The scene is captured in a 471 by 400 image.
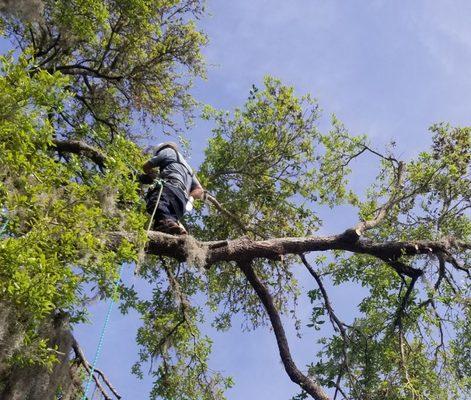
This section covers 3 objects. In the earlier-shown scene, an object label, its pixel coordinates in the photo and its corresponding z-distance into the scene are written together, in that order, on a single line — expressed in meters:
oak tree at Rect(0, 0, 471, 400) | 3.98
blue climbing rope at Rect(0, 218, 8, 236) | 3.77
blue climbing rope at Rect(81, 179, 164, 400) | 4.75
